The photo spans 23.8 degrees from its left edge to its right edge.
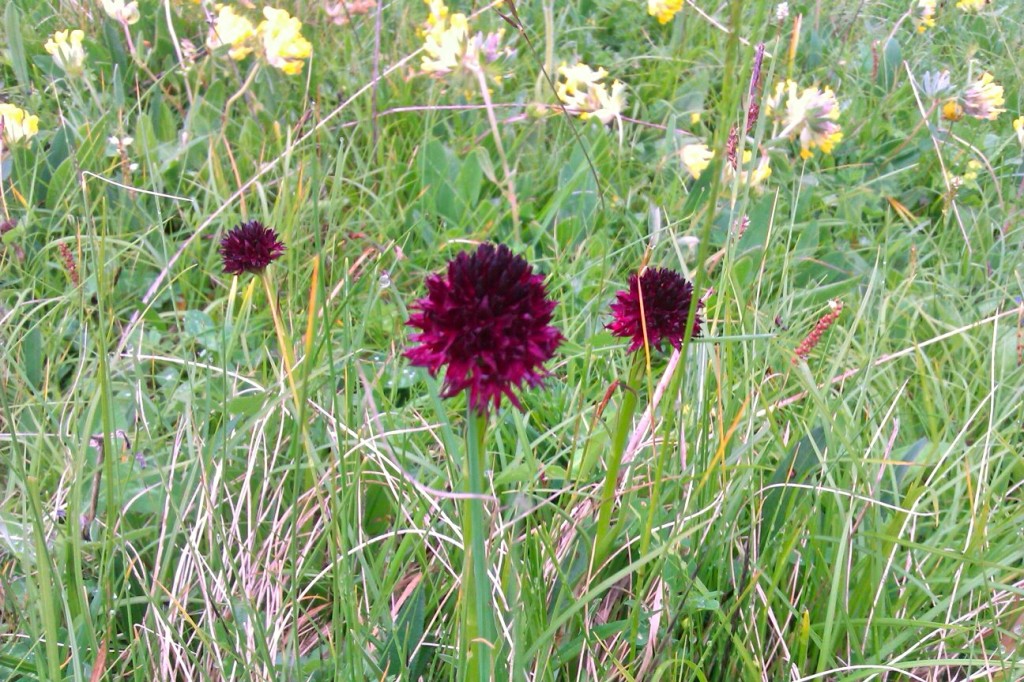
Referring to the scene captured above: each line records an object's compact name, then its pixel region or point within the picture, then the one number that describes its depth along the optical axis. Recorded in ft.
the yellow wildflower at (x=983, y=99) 2.51
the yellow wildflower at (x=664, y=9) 2.79
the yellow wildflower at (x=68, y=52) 2.34
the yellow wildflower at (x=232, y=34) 2.37
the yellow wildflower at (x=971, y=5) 3.23
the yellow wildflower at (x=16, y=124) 2.04
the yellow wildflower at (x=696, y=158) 2.14
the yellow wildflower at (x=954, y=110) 2.57
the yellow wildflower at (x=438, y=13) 2.42
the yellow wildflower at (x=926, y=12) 2.87
